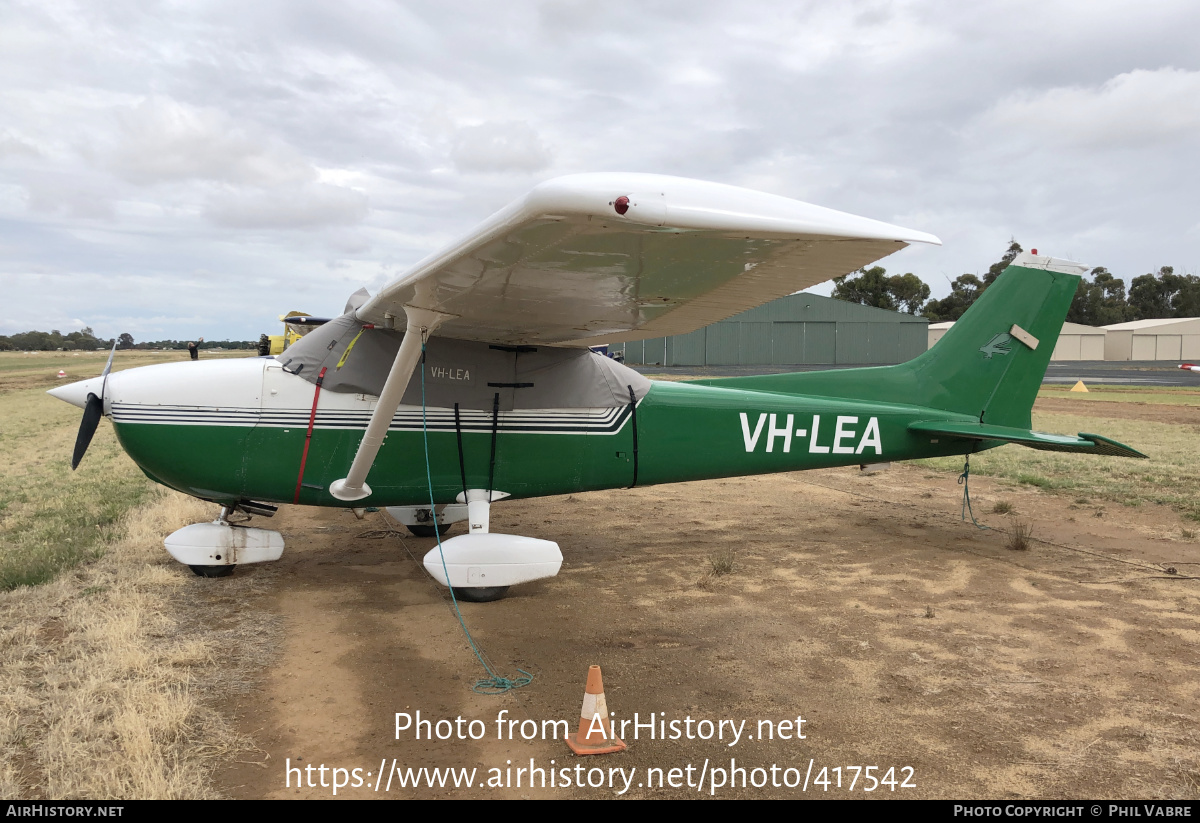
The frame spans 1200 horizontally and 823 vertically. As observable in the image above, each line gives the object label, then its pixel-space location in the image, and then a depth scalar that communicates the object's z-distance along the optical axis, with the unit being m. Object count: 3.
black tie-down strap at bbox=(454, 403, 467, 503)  5.76
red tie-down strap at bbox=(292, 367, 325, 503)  5.52
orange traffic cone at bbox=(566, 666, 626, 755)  3.27
